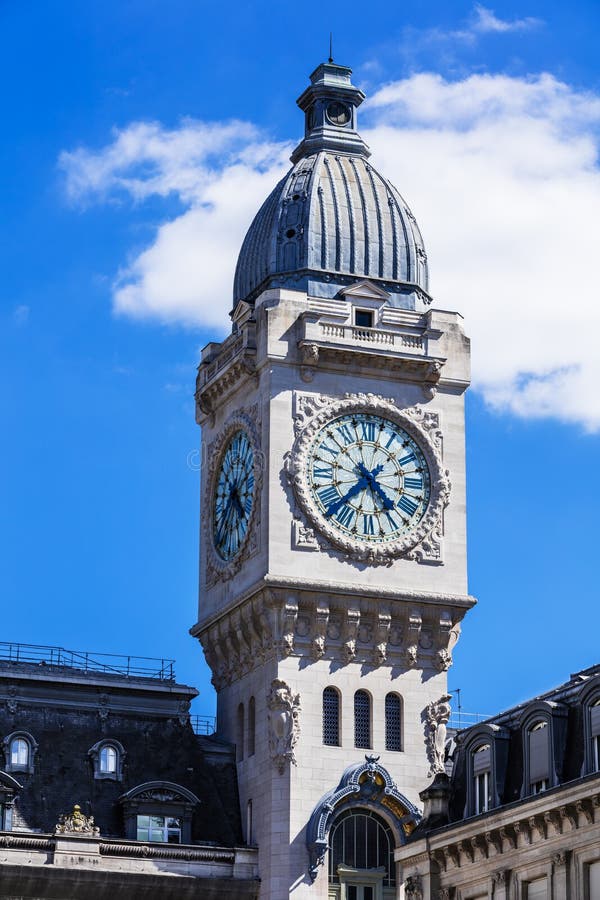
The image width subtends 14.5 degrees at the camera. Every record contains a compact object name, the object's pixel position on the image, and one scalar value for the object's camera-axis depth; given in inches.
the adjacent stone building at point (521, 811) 2898.6
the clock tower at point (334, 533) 3644.2
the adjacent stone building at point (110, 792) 3521.2
